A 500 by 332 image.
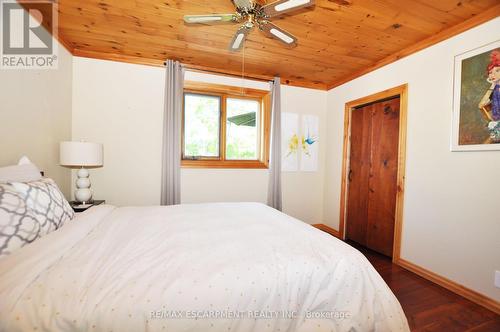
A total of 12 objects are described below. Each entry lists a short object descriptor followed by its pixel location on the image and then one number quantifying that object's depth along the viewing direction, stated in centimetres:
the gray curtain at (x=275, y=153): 318
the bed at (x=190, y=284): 73
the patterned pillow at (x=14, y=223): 93
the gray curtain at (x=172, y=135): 273
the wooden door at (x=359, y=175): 294
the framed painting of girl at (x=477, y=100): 172
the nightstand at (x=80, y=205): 210
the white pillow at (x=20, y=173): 126
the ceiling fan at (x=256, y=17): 137
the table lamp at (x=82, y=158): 207
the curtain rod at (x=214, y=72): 288
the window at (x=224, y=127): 305
